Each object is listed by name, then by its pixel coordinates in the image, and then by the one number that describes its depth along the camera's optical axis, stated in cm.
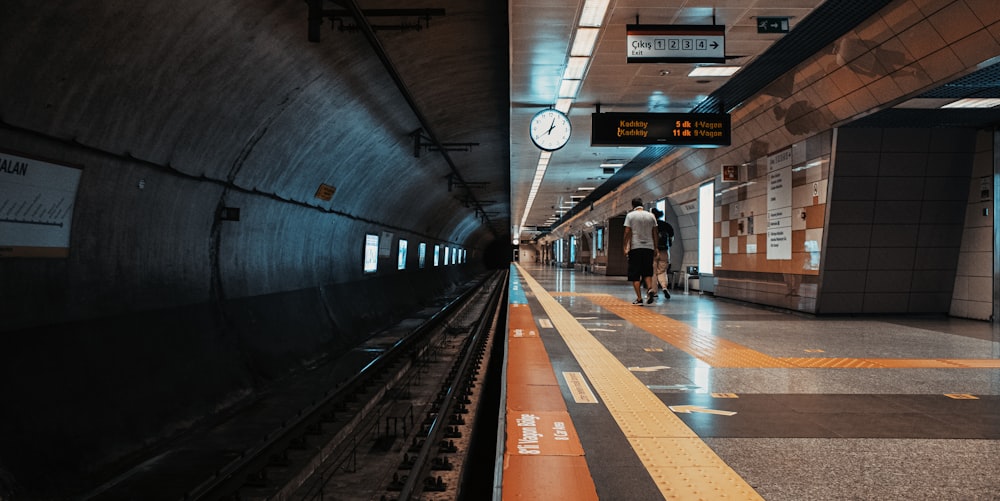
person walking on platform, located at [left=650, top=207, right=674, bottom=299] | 1303
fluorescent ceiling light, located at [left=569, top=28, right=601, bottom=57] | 794
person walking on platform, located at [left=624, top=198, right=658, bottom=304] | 1084
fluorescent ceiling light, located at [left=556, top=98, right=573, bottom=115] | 1137
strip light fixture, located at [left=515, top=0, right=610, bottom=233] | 724
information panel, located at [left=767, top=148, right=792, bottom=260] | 1082
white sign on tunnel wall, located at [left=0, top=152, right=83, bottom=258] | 361
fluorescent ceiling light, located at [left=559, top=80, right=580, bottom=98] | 1027
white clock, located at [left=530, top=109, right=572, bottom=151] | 1120
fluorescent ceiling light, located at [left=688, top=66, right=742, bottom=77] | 945
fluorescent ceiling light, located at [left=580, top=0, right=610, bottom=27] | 701
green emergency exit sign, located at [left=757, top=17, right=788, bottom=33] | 746
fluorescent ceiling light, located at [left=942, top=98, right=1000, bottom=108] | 813
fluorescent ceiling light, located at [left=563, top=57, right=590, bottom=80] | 908
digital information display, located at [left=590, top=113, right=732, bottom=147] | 1038
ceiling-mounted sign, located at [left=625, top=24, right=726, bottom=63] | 741
